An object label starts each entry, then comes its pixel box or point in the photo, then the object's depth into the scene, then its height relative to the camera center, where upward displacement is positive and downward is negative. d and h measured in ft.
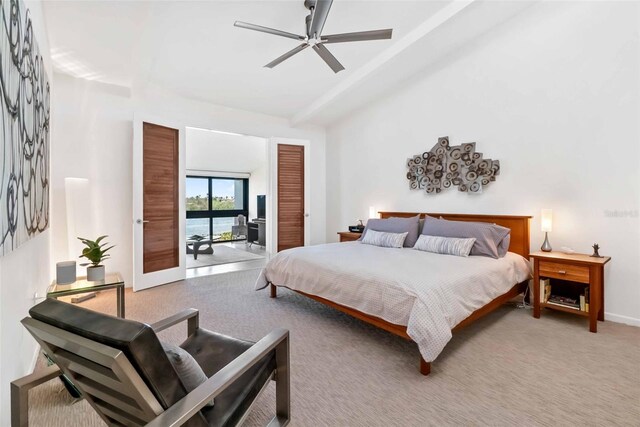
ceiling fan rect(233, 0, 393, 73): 7.99 +5.25
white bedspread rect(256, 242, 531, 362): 6.53 -1.95
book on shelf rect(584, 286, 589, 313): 8.88 -2.72
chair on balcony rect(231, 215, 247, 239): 29.04 -1.61
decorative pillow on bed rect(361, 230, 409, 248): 12.23 -1.20
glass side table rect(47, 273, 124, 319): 7.17 -1.89
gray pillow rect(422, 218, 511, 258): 10.19 -0.88
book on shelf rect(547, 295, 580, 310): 9.16 -2.91
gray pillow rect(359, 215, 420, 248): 12.50 -0.70
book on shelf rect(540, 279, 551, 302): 9.66 -2.62
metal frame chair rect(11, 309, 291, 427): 2.83 -2.02
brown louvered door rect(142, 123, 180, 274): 13.04 +0.66
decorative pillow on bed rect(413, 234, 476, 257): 10.27 -1.25
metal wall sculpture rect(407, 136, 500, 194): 12.32 +1.87
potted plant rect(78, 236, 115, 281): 7.99 -1.38
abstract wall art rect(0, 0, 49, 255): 4.00 +1.43
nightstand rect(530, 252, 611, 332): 8.56 -2.29
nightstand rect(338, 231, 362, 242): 15.76 -1.35
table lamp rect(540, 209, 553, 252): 10.09 -0.50
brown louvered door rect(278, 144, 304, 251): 17.94 +0.96
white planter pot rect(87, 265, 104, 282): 7.98 -1.65
